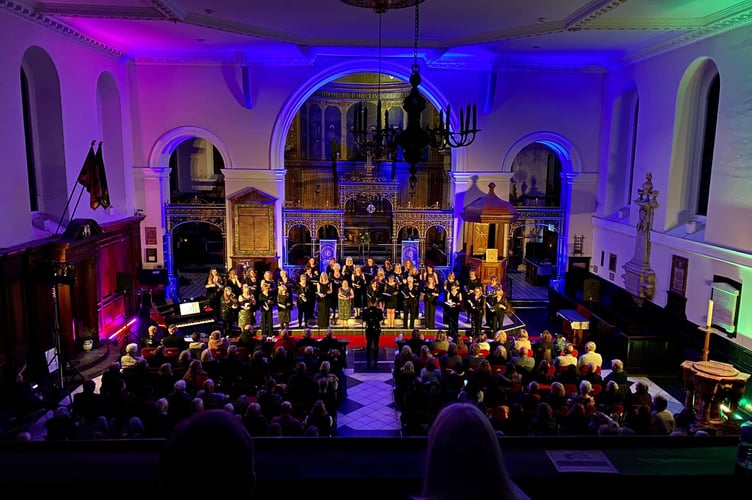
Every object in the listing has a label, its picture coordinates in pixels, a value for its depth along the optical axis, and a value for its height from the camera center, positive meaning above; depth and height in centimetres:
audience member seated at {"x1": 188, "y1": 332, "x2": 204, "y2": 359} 1012 -333
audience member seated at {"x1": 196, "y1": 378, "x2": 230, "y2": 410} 708 -298
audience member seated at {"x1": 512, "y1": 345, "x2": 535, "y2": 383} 926 -323
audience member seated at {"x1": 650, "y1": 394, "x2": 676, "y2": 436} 682 -308
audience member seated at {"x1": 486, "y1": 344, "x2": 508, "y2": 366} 955 -320
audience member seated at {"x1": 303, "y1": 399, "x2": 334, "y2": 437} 708 -320
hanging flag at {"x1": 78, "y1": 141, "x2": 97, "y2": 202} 1120 -15
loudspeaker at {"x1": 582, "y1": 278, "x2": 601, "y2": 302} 1523 -320
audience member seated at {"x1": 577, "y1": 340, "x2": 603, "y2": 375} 952 -321
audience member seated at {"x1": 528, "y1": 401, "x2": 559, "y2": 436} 669 -303
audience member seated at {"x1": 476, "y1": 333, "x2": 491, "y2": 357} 1058 -341
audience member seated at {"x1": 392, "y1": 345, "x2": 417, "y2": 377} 961 -326
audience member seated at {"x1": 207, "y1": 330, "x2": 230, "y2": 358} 991 -323
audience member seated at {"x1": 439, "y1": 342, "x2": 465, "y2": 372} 952 -325
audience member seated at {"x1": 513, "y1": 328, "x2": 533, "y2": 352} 1005 -319
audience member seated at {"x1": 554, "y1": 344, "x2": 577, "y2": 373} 961 -328
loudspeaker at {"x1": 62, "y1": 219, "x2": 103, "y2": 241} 1143 -134
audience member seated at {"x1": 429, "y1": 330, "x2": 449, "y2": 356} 1075 -343
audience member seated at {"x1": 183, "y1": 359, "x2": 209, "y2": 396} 830 -315
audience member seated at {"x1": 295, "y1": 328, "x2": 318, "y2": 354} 1049 -330
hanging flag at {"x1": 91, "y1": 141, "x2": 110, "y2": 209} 1166 -36
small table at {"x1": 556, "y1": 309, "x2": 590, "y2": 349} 1348 -371
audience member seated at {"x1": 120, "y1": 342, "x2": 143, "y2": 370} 949 -328
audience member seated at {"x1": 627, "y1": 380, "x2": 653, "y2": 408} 795 -321
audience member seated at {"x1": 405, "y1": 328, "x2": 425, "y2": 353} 1074 -336
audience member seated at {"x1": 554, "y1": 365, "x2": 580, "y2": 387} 866 -320
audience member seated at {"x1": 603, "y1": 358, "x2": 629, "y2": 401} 866 -315
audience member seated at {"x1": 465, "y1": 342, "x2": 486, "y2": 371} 930 -320
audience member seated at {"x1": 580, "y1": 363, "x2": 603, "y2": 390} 841 -321
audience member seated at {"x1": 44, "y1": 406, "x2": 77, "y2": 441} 648 -307
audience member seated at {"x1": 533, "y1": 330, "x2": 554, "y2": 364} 1005 -327
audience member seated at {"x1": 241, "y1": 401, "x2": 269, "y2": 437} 640 -295
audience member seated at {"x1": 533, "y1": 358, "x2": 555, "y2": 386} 904 -330
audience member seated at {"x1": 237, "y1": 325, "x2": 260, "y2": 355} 1048 -330
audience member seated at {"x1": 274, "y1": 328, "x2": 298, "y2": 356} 1043 -330
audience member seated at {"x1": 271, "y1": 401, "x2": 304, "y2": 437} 662 -306
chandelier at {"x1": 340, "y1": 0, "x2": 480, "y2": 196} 676 +49
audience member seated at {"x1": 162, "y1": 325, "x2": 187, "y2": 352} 1054 -332
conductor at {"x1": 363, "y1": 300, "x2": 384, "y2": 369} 1195 -343
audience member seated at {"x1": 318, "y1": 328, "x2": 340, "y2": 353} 1052 -336
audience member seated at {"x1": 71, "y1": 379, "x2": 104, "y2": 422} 707 -306
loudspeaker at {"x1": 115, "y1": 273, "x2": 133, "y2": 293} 1458 -303
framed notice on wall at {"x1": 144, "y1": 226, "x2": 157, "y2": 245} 1703 -206
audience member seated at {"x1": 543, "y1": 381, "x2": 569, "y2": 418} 752 -311
